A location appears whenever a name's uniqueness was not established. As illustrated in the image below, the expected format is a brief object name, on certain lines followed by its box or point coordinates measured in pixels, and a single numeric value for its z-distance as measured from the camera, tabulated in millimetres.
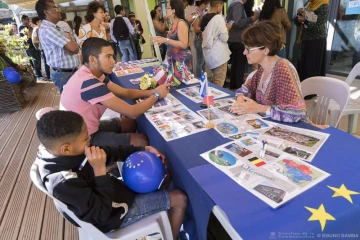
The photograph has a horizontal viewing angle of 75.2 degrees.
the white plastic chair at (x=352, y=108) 1753
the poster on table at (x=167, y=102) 1581
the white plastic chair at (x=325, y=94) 1453
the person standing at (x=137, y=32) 5332
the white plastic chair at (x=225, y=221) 679
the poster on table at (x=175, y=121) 1204
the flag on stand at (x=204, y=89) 1406
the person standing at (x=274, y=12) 3066
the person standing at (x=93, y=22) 2946
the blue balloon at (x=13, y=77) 3498
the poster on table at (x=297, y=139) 956
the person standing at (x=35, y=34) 4646
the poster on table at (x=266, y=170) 766
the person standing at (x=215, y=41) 2707
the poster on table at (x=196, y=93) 1645
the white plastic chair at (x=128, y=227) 883
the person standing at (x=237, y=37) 3232
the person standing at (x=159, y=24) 4284
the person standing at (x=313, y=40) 2876
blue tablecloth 665
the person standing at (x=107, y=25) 4898
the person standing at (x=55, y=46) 2318
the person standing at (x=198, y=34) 3134
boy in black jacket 852
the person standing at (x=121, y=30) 4539
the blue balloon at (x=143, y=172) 1024
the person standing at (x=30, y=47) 5491
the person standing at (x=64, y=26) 3057
